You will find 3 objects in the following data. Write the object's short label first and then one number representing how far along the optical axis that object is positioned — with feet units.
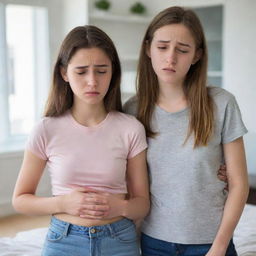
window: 13.98
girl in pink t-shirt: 4.17
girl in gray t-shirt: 4.36
